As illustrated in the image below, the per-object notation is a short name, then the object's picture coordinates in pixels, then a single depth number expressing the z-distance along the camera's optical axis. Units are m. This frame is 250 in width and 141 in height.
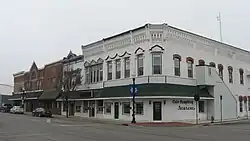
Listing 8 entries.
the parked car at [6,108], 70.54
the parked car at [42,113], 46.38
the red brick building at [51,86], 51.25
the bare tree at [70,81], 44.37
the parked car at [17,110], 58.59
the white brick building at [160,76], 34.03
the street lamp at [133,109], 31.80
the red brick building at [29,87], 61.03
